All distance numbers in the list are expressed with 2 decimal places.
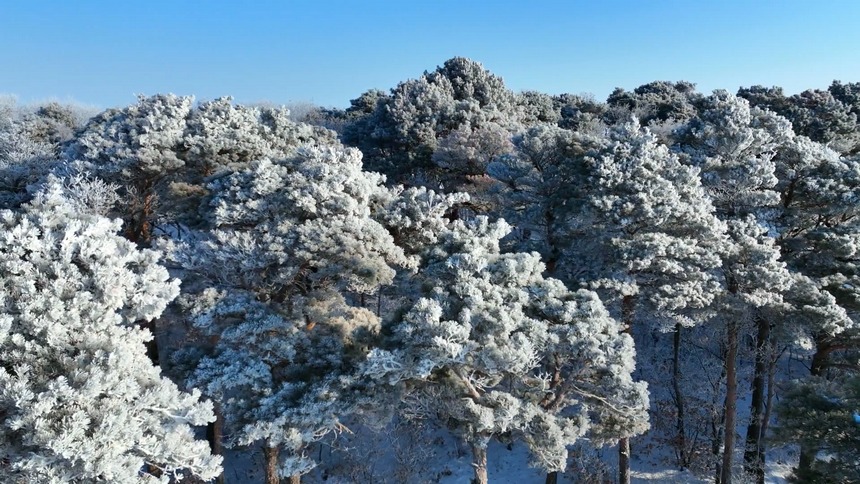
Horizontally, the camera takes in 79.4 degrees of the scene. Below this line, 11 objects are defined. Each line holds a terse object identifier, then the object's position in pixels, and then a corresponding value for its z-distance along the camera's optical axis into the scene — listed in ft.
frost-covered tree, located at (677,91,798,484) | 41.96
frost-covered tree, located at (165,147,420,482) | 35.27
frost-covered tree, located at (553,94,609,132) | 119.36
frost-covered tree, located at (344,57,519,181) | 81.10
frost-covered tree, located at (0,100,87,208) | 56.24
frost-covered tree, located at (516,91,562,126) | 108.17
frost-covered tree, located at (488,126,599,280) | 47.62
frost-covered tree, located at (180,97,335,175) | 54.95
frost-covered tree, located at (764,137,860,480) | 42.42
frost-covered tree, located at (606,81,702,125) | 131.95
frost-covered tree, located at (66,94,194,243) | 51.70
